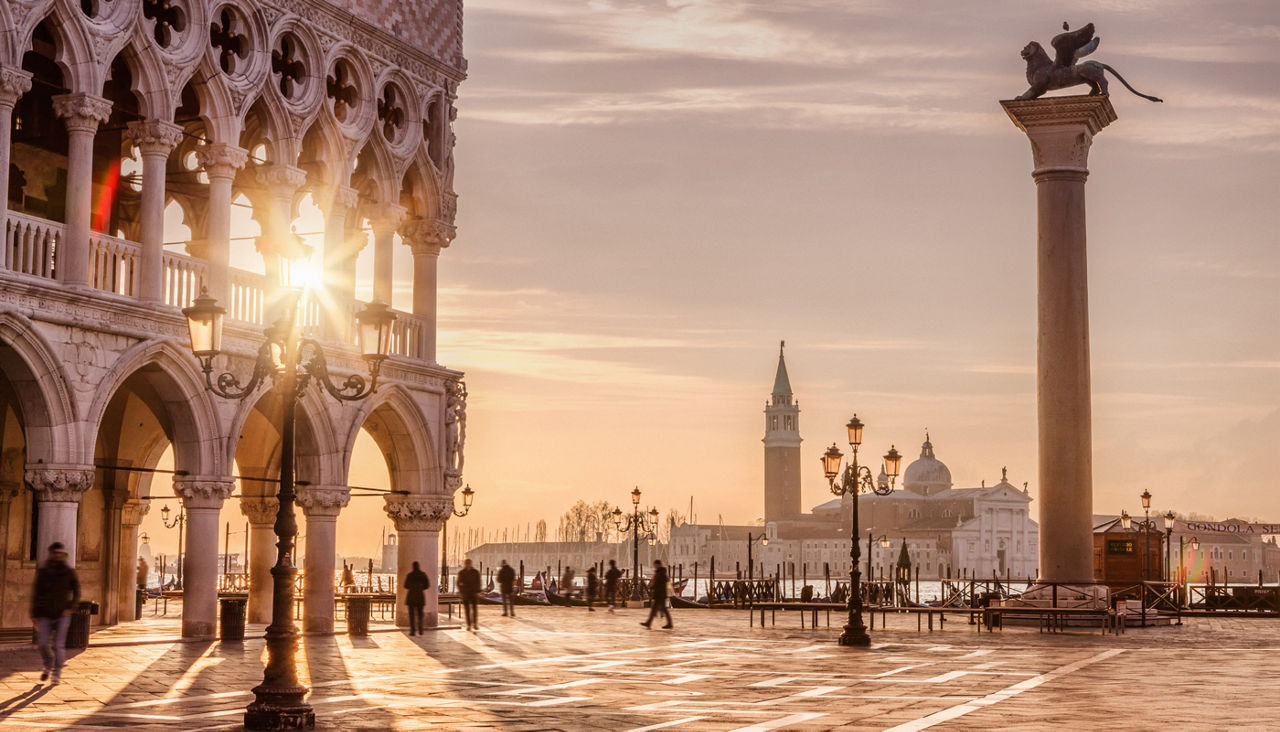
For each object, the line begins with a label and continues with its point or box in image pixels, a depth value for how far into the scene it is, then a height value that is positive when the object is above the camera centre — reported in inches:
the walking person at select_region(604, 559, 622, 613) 1692.9 -49.8
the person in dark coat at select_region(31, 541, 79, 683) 665.0 -29.9
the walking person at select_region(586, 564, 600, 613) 1750.7 -54.5
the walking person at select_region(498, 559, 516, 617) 1462.1 -42.1
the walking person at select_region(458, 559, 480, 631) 1213.7 -41.2
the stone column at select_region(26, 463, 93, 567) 854.5 +15.1
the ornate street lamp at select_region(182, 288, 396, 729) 530.0 +39.4
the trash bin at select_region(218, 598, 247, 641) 961.5 -49.3
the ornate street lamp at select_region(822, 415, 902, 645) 1035.3 +35.9
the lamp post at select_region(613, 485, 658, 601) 2001.1 +15.4
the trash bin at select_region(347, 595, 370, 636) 1039.6 -51.6
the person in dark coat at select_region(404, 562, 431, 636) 1088.8 -41.0
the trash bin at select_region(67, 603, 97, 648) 894.4 -52.4
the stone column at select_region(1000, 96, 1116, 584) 1202.0 +140.3
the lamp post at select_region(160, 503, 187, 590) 1962.4 +16.7
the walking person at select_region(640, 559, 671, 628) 1255.5 -42.5
